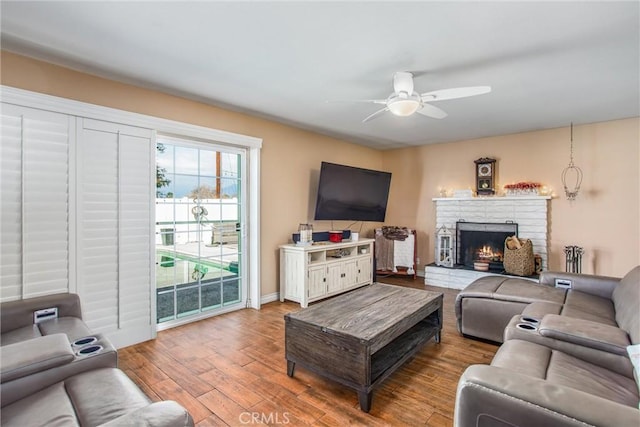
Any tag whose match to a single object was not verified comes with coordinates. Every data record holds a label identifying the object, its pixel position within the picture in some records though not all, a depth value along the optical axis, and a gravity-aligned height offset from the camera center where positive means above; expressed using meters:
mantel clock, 5.02 +0.63
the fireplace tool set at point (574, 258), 4.32 -0.59
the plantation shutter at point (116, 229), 2.64 -0.13
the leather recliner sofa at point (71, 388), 1.14 -0.76
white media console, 4.00 -0.75
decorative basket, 4.33 -0.63
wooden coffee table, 2.00 -0.84
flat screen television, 4.57 +0.34
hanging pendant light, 4.41 +0.51
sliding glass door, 3.34 -0.17
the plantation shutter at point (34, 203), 2.28 +0.09
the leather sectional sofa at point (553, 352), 1.12 -0.72
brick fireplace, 4.61 -0.03
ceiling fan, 2.40 +0.94
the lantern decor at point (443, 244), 5.34 -0.51
